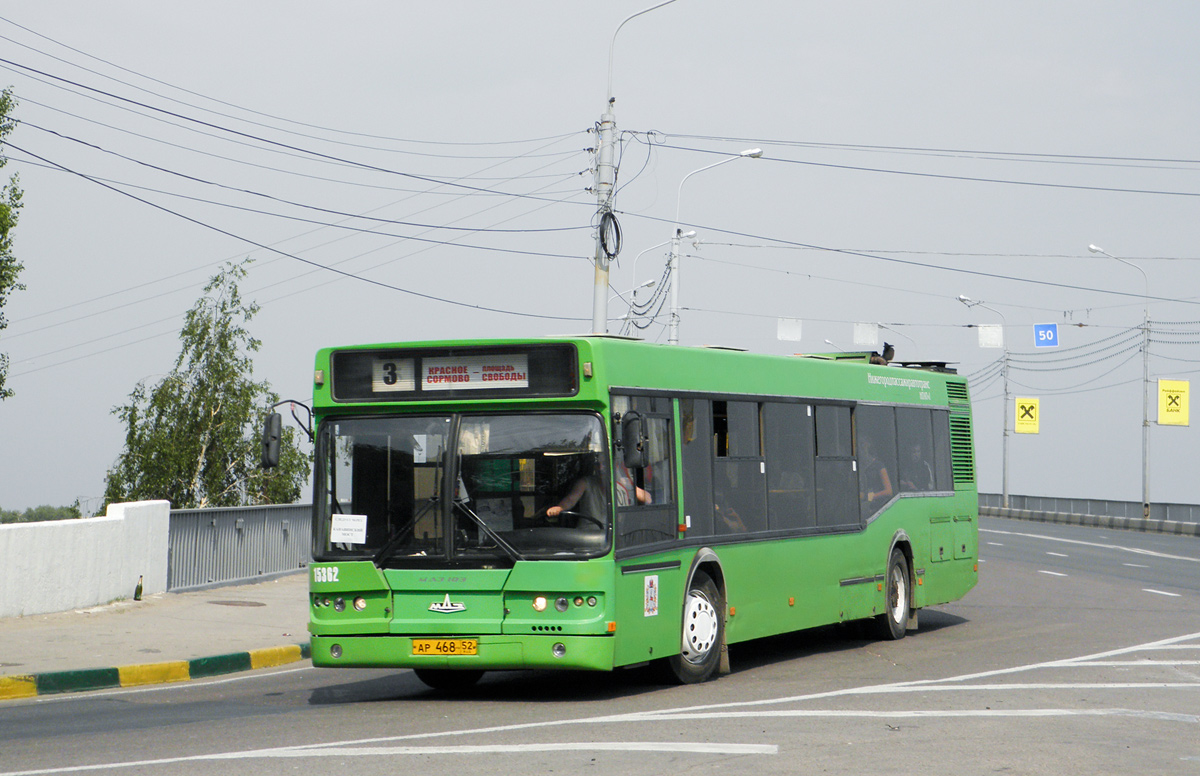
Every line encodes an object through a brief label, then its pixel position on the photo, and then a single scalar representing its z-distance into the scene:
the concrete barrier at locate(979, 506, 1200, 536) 49.06
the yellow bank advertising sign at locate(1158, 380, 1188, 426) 57.28
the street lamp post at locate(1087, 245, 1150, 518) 53.56
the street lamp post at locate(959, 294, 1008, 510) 63.53
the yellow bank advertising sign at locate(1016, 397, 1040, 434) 71.75
